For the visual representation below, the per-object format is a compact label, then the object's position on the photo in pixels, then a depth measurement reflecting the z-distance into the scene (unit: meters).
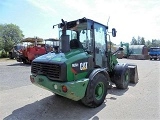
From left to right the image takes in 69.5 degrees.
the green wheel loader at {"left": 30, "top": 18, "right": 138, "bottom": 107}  2.77
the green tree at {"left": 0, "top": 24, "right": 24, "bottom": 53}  29.62
